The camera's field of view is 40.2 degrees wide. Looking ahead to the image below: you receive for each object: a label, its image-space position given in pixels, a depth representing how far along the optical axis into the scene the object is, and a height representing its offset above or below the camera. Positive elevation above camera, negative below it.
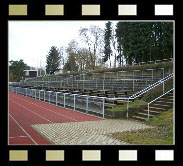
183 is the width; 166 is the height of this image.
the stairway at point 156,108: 12.01 -1.62
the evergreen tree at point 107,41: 53.72 +7.62
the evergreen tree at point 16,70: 78.56 +1.81
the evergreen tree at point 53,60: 75.00 +4.99
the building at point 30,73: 76.50 +0.66
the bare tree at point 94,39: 46.06 +6.86
